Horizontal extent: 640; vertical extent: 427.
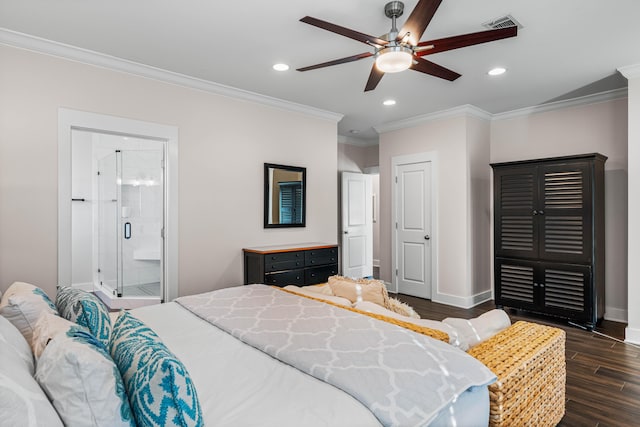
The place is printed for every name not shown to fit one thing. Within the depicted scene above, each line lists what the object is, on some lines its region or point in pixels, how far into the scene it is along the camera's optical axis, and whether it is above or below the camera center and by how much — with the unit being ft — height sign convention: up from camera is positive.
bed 3.02 -1.86
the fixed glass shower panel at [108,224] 17.22 -0.52
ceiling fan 6.79 +3.46
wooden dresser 12.66 -1.88
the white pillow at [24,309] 4.87 -1.33
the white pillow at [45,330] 3.81 -1.28
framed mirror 14.24 +0.70
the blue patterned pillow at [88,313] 4.79 -1.40
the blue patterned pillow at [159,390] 3.10 -1.56
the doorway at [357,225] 20.66 -0.73
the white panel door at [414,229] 17.02 -0.80
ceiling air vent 8.31 +4.43
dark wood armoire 12.57 -0.88
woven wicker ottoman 4.81 -2.36
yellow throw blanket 5.36 -1.80
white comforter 3.59 -2.00
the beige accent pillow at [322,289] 8.68 -1.92
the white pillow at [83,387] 2.90 -1.43
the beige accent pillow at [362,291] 7.61 -1.68
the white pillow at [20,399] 2.47 -1.35
